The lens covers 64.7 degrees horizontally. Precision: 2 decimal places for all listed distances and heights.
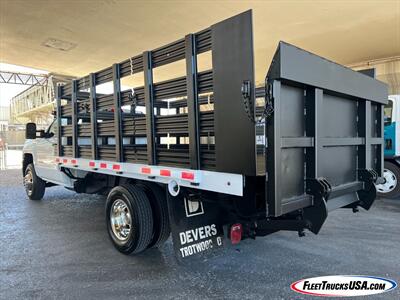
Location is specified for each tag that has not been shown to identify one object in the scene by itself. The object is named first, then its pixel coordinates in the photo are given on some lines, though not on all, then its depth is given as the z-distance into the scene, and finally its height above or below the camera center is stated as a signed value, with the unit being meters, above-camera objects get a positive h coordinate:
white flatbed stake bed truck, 2.30 -0.09
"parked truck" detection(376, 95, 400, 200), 6.86 -0.40
